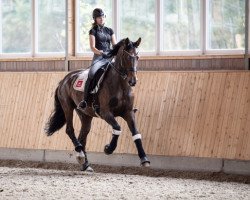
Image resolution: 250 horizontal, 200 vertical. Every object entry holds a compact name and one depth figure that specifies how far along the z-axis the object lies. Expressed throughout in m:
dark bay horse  18.04
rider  19.24
